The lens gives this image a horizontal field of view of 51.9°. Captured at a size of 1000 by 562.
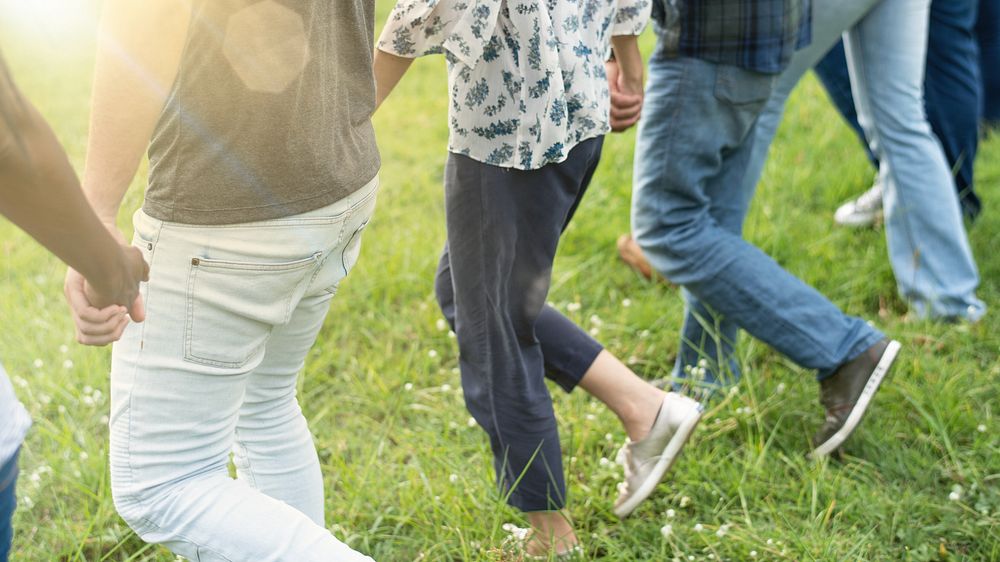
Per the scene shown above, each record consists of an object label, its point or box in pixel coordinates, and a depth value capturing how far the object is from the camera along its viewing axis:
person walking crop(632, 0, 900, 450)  2.21
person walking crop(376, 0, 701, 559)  1.66
